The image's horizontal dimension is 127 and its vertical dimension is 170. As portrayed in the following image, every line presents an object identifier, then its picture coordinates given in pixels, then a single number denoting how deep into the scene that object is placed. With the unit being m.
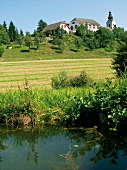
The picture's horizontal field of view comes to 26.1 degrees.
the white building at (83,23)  127.81
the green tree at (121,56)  16.92
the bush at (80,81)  13.24
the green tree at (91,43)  80.56
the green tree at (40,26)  135.38
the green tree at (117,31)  108.94
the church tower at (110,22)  145.75
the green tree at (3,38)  88.39
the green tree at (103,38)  87.75
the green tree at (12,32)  113.44
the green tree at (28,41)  78.54
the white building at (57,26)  117.38
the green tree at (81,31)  105.88
